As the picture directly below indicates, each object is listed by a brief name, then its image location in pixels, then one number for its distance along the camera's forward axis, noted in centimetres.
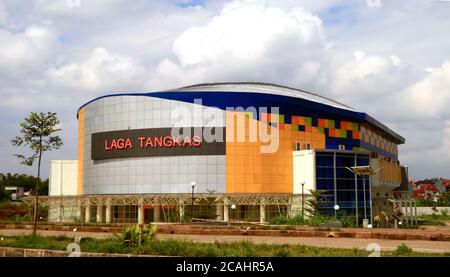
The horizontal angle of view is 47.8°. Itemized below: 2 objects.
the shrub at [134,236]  1967
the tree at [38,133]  3003
